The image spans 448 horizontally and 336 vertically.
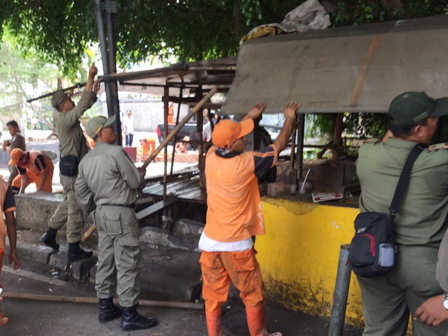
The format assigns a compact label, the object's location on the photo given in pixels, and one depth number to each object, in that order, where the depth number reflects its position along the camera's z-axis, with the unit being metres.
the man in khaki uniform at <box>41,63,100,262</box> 5.42
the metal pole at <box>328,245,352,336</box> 3.08
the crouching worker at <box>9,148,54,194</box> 8.41
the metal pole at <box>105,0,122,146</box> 5.28
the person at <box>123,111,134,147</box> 20.58
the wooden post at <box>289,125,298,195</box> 4.62
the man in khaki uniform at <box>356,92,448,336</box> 2.29
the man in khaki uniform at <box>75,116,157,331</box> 4.12
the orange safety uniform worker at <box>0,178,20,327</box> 3.70
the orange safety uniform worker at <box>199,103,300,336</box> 3.36
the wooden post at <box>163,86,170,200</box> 6.64
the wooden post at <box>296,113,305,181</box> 4.86
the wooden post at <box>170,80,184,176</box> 6.95
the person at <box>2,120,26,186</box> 9.24
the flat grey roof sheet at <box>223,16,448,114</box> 3.27
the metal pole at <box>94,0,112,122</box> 5.32
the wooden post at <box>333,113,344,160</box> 7.30
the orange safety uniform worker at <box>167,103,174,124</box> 23.53
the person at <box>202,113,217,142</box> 13.67
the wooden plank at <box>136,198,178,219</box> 6.32
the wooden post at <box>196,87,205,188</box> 7.40
